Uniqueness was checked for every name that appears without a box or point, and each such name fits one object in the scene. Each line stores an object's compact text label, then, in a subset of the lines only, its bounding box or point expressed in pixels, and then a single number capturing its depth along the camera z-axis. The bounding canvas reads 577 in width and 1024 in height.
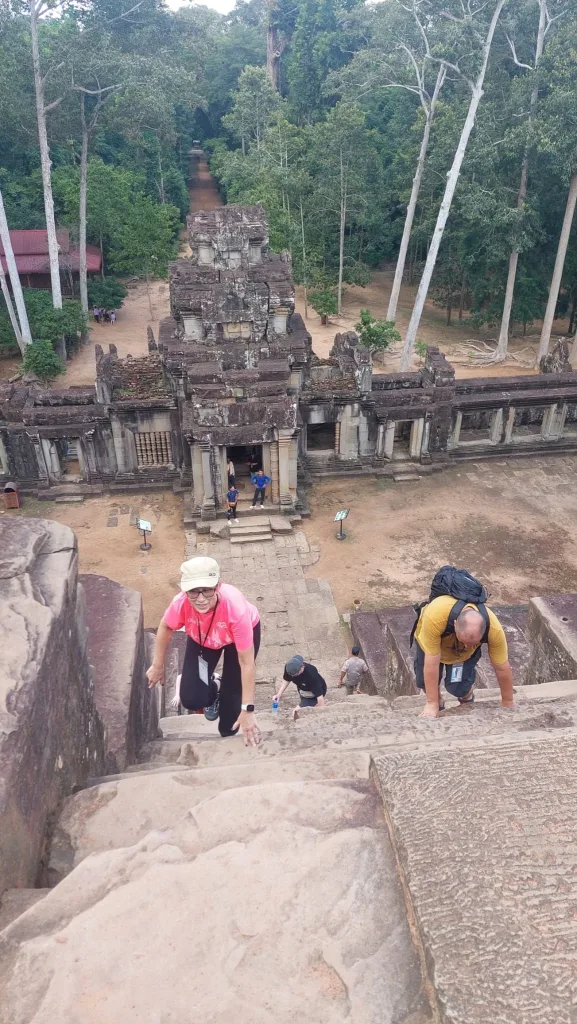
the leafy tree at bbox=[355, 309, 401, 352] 27.88
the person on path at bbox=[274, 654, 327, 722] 7.55
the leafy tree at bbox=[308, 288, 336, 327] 32.22
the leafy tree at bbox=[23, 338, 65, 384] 25.06
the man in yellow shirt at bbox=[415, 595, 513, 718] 4.97
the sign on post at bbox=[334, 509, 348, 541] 16.33
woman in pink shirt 4.42
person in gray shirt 9.95
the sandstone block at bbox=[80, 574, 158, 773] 4.96
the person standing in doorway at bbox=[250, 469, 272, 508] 17.27
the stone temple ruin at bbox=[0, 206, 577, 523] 16.91
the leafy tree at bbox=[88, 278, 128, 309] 34.44
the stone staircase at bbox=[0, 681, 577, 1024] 2.39
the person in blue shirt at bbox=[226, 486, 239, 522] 17.06
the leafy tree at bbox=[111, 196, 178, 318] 33.72
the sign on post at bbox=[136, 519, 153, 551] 15.96
